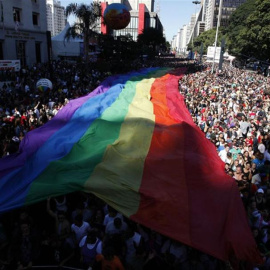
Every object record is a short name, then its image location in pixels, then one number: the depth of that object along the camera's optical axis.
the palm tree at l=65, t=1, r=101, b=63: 21.72
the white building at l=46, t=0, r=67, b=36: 158.62
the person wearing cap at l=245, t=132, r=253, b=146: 9.09
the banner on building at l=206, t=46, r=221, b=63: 27.11
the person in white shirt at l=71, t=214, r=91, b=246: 4.78
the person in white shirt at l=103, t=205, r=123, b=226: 4.99
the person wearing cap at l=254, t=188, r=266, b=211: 5.94
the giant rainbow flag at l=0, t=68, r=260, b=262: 4.58
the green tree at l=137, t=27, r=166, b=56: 66.25
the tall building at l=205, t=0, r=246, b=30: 108.44
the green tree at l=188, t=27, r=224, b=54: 72.26
